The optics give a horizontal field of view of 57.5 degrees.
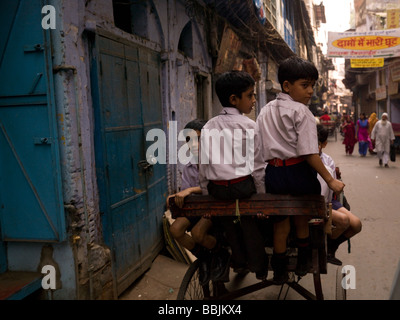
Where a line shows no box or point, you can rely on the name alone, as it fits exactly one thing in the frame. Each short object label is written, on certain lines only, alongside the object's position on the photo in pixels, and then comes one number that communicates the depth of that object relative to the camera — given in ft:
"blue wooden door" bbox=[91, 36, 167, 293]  12.31
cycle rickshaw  8.00
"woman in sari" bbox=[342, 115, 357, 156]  53.67
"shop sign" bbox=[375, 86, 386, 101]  71.92
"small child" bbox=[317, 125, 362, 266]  10.53
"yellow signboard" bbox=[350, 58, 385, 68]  48.85
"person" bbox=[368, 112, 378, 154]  59.40
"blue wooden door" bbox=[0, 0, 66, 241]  10.38
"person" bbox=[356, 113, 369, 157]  51.37
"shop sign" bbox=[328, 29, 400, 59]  45.46
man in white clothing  41.03
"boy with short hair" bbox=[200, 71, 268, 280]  8.43
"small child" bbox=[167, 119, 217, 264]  9.21
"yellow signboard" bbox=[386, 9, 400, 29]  63.77
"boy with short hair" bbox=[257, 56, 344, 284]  8.02
